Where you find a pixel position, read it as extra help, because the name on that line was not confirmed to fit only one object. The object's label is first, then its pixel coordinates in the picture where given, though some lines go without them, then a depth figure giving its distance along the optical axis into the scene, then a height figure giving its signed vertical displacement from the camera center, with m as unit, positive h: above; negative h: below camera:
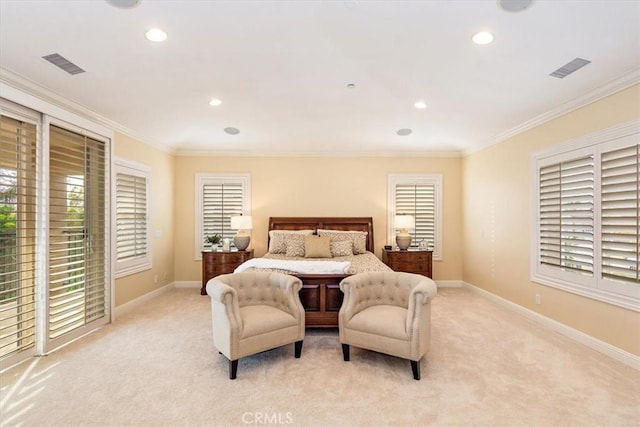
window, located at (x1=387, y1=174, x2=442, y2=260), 6.32 +0.12
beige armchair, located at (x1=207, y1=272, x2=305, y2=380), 2.88 -0.93
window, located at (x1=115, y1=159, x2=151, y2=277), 4.74 -0.07
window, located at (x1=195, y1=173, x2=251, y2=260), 6.28 +0.19
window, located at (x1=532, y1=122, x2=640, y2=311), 3.12 -0.02
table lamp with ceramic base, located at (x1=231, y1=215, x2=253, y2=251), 5.86 -0.25
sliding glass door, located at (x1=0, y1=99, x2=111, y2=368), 3.05 -0.21
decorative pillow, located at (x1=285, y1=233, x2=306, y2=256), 5.41 -0.51
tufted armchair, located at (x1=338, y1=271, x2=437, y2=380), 2.86 -0.93
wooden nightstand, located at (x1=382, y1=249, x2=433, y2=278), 5.82 -0.82
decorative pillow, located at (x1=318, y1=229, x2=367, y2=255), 5.68 -0.40
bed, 3.84 -0.78
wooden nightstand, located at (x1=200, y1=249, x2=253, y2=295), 5.73 -0.86
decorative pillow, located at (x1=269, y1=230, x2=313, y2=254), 5.60 -0.46
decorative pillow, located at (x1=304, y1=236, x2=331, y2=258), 5.24 -0.52
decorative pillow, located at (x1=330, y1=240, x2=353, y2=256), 5.44 -0.56
